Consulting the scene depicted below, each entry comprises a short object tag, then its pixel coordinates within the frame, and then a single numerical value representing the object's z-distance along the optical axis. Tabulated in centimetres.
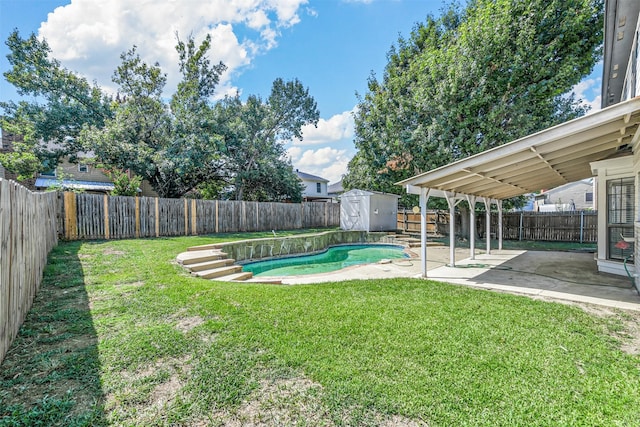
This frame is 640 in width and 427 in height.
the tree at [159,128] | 1399
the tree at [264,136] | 1804
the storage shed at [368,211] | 1728
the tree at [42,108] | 1394
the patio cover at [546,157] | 420
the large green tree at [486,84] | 1034
